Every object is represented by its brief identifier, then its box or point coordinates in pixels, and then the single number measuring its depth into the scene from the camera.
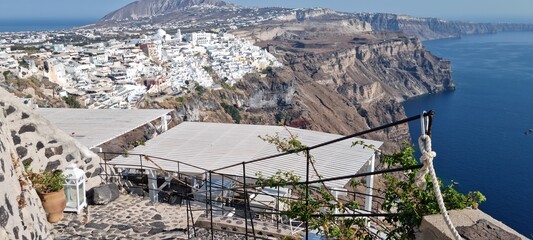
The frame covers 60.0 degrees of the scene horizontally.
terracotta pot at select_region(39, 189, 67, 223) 6.52
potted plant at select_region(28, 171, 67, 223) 6.53
